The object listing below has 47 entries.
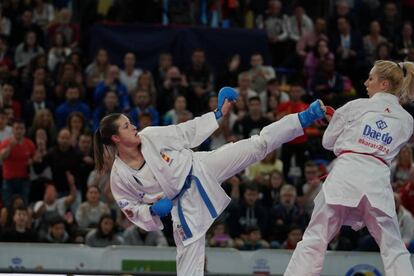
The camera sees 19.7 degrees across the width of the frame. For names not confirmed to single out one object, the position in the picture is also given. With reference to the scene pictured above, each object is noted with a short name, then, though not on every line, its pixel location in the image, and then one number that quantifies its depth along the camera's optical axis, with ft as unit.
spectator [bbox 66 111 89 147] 50.03
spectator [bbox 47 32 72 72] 56.32
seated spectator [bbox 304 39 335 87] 58.03
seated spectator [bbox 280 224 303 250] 44.96
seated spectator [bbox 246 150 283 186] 49.14
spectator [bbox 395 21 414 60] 61.62
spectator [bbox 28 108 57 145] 50.29
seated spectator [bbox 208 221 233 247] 44.91
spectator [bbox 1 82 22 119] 52.44
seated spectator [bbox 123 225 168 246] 45.09
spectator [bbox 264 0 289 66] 61.21
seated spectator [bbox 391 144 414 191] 48.85
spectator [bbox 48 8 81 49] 58.75
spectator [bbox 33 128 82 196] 48.93
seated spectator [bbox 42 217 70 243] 44.73
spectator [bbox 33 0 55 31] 59.88
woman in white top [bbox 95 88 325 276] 31.63
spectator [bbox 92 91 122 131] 52.03
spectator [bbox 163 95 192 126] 51.93
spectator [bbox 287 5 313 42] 61.41
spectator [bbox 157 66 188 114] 54.60
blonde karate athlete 30.07
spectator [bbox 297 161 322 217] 47.53
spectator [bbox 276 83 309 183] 51.29
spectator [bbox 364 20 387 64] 60.70
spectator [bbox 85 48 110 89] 55.31
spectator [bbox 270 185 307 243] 46.46
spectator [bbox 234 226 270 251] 44.93
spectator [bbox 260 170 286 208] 48.14
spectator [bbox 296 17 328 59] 60.18
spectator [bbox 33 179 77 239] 45.62
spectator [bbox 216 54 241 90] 57.31
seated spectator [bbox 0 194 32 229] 44.99
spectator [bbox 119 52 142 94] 55.52
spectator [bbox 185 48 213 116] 54.44
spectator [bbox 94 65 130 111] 53.52
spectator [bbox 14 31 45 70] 57.11
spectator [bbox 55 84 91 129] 52.34
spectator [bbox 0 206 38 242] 44.47
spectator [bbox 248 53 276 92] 56.18
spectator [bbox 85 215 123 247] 44.34
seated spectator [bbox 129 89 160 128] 51.88
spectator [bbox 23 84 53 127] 52.37
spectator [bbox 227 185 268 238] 46.52
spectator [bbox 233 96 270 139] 51.21
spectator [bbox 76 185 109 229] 46.19
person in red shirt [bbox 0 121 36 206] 48.44
